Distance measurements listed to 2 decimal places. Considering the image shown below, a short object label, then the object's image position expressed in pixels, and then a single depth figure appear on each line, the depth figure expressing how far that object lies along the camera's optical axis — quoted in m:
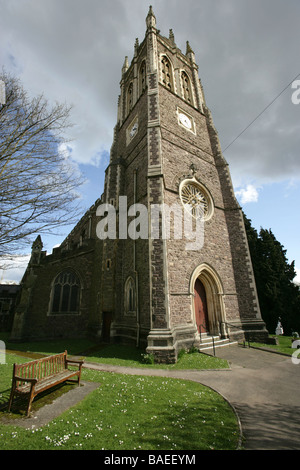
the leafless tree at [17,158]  5.05
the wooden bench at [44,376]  3.92
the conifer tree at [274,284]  15.31
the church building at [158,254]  9.29
